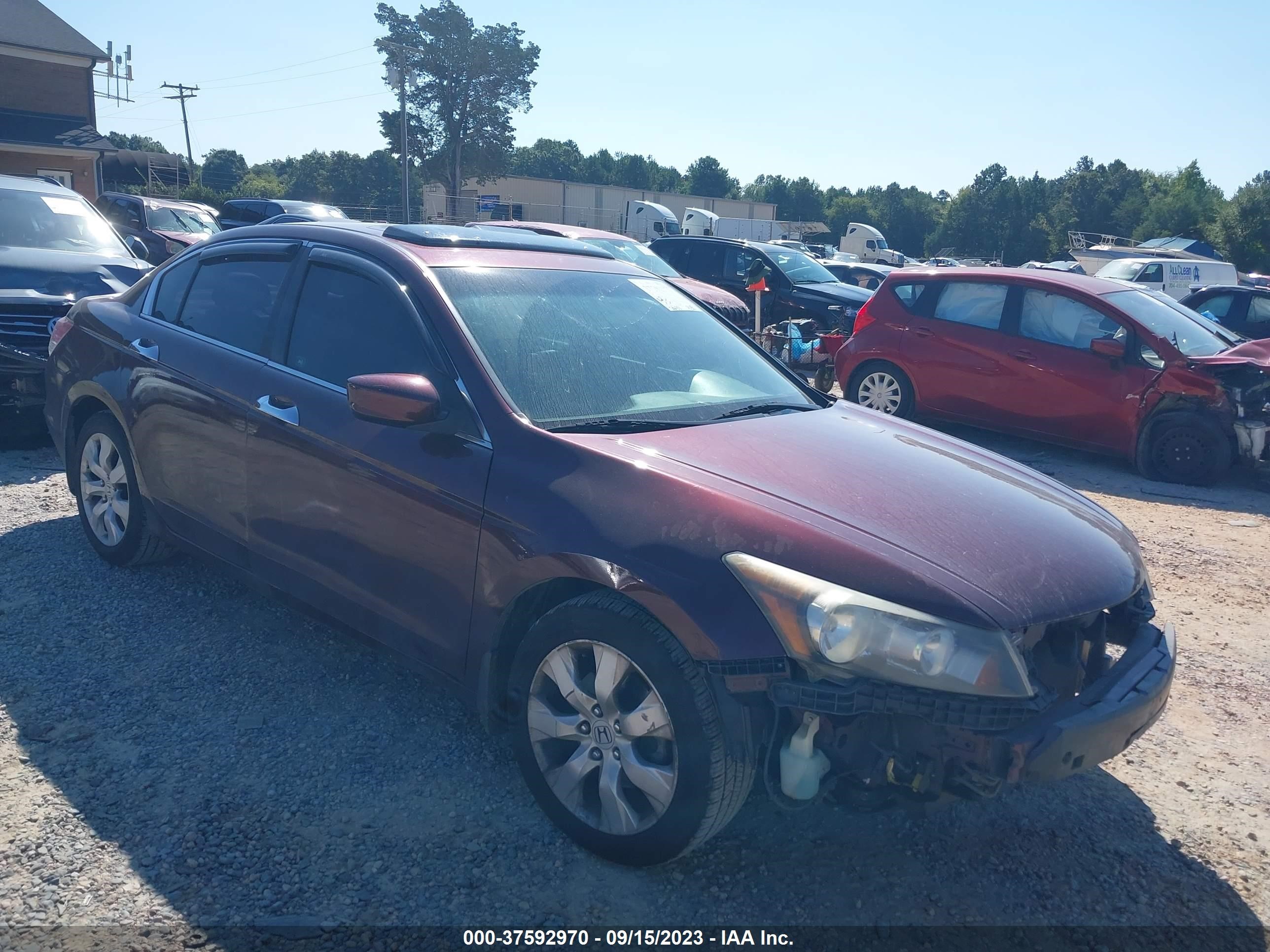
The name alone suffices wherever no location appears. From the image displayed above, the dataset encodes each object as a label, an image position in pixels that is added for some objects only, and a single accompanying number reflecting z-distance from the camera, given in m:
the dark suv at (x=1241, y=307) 12.33
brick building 28.92
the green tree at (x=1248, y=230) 51.81
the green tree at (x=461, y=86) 57.59
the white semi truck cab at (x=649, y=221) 39.41
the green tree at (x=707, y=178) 111.88
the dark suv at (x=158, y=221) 18.47
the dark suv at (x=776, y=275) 14.43
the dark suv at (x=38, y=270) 7.00
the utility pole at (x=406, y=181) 36.78
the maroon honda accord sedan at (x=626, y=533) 2.51
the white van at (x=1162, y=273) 23.59
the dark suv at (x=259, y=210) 21.86
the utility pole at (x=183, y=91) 61.31
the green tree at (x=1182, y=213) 61.94
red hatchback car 7.93
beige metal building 46.34
